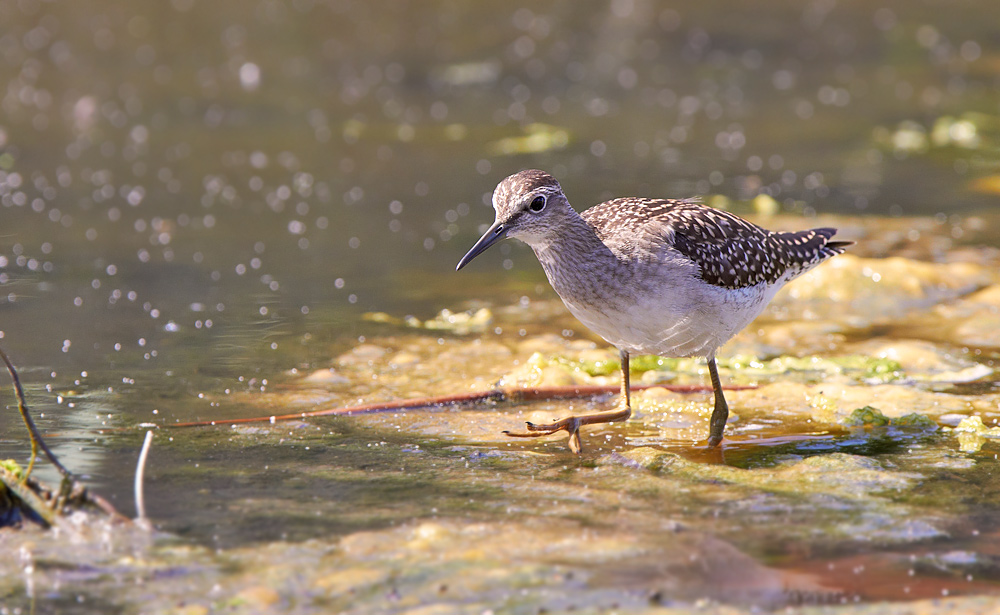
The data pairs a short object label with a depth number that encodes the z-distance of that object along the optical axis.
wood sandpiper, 10.81
